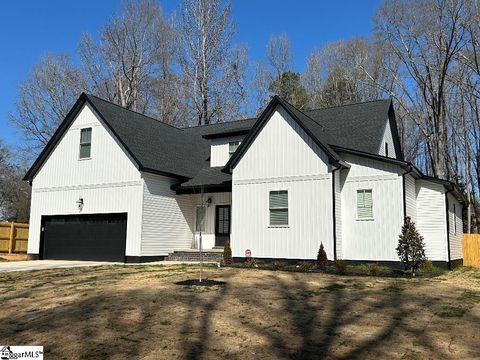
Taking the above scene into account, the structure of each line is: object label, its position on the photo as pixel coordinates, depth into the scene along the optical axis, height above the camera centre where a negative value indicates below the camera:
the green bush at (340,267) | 13.76 -1.04
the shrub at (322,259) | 15.18 -0.91
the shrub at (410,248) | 14.01 -0.44
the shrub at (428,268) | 15.38 -1.19
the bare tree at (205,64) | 38.12 +14.56
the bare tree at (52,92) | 38.78 +12.04
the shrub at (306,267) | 14.54 -1.15
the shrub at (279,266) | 14.89 -1.13
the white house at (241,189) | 17.09 +1.82
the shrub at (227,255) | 17.19 -0.90
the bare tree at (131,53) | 39.53 +15.72
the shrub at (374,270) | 13.50 -1.11
